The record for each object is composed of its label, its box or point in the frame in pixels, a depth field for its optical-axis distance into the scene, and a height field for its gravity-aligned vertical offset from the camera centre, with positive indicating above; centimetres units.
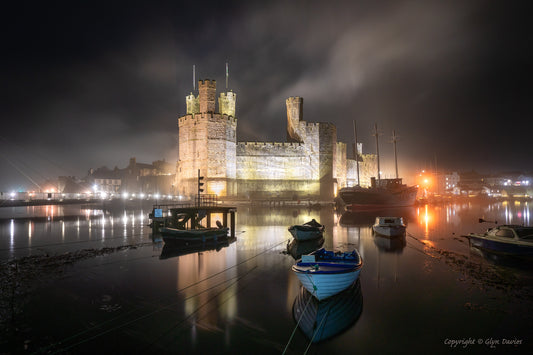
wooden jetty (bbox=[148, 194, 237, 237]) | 1554 -156
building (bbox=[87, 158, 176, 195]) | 5734 +297
